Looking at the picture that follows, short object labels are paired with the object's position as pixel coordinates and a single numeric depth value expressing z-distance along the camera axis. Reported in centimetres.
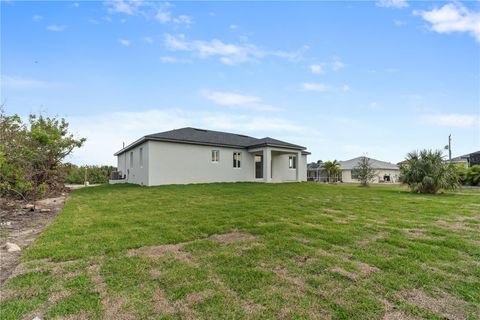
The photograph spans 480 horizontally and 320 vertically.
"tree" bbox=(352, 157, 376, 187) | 2344
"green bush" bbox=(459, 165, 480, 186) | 2125
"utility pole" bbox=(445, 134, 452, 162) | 3200
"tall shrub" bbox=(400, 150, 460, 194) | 1402
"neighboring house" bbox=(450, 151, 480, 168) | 3691
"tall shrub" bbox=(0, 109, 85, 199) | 767
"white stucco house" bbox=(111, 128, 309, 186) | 1555
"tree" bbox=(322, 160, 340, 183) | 3266
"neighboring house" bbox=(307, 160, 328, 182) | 4006
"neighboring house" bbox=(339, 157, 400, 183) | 3741
